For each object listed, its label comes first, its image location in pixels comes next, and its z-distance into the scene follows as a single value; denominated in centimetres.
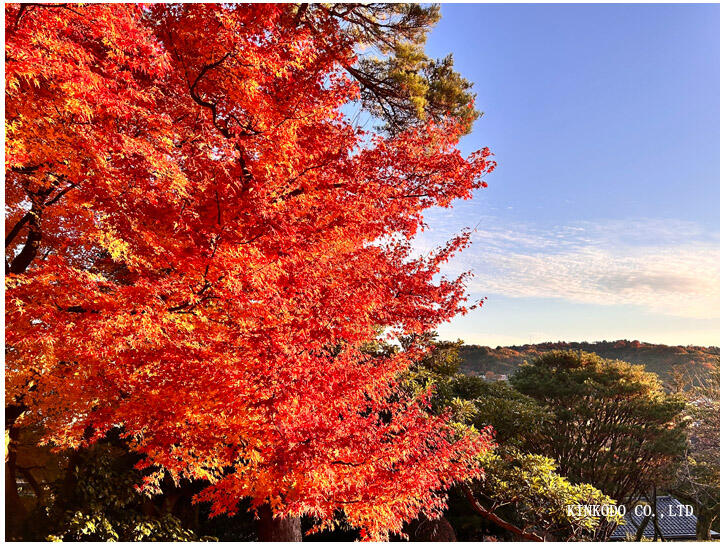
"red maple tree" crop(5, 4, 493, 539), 486
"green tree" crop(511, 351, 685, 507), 1565
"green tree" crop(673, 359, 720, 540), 1465
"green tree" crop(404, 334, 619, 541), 740
